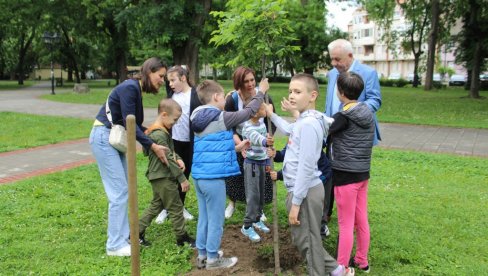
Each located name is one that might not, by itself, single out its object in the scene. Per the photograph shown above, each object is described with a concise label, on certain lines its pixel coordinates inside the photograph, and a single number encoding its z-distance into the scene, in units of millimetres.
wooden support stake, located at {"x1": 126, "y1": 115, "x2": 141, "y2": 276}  2650
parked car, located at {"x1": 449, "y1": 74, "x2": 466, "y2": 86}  49156
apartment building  74750
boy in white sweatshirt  3311
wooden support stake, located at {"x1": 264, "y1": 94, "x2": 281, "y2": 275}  3725
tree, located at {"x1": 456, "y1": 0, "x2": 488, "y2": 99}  23156
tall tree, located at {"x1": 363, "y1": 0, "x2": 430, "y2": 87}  31291
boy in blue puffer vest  3640
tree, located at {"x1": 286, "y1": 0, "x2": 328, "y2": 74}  41094
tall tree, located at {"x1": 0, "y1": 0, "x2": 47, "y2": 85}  28453
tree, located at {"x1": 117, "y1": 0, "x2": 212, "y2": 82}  19578
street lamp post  25672
